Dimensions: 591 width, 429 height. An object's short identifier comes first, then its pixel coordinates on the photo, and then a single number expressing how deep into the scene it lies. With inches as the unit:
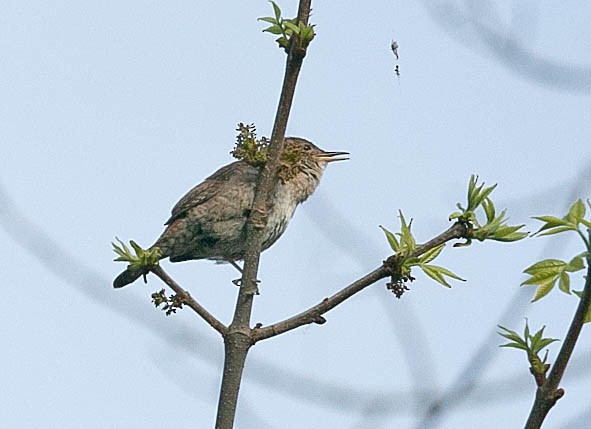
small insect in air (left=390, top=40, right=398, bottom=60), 475.8
